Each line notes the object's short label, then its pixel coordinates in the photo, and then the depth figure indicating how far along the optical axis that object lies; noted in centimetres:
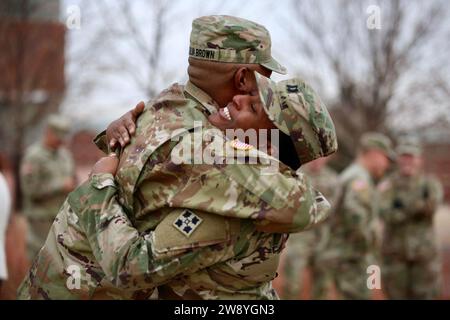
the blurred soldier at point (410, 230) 1925
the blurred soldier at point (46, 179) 1991
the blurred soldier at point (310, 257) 1887
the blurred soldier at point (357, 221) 1691
